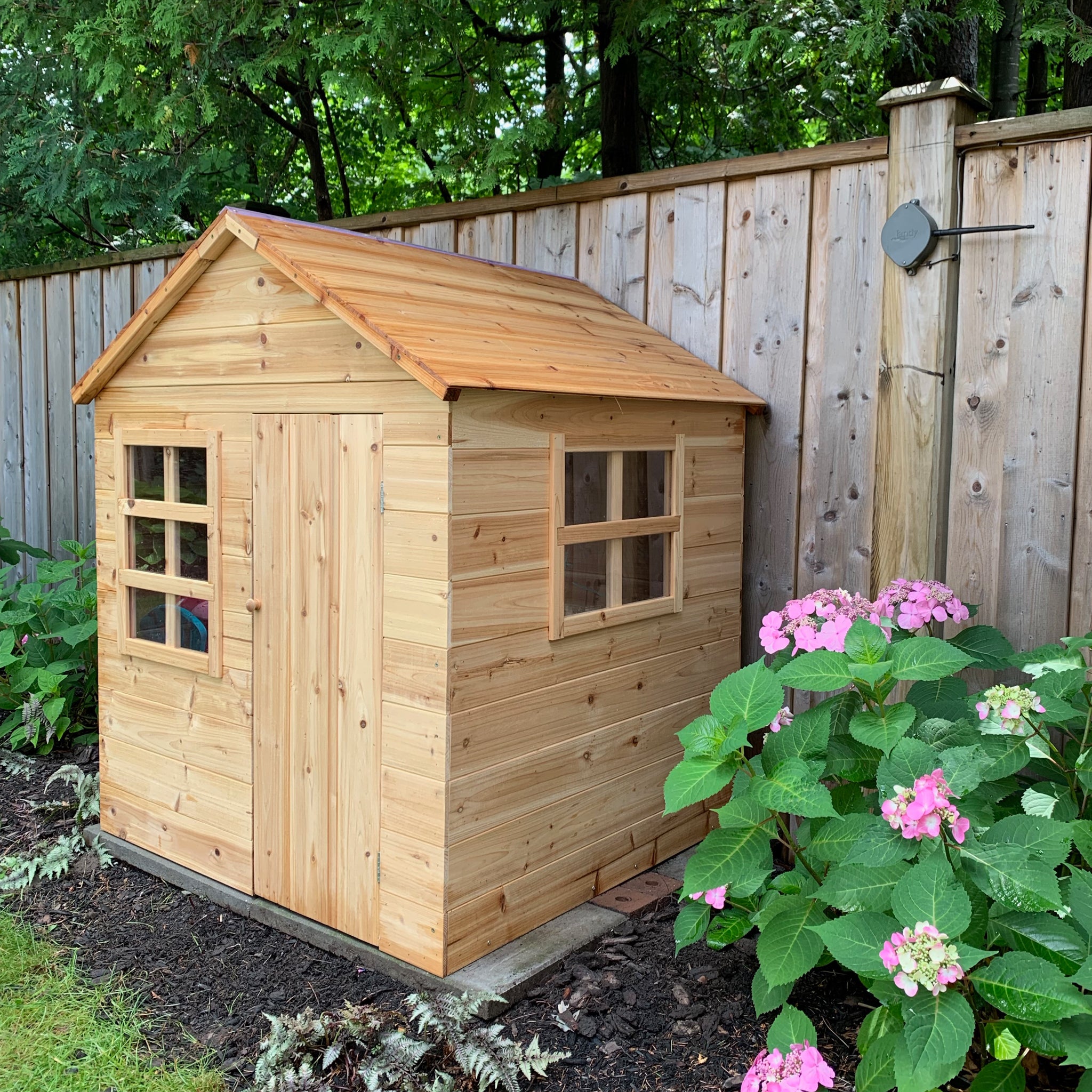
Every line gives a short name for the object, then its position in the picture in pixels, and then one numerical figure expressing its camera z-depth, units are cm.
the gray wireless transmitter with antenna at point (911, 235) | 338
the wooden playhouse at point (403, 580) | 290
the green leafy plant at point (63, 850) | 380
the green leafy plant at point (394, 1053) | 255
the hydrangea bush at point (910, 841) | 204
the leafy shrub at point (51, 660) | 480
